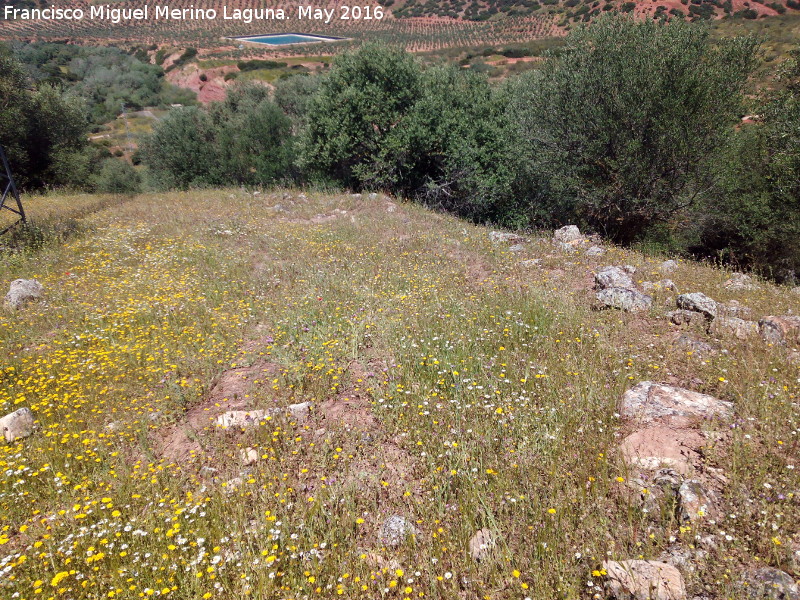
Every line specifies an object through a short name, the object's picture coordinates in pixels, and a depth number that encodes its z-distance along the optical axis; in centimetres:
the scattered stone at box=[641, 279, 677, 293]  873
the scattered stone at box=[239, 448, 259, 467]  466
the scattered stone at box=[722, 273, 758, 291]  948
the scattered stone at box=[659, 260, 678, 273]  1019
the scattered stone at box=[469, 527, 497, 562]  349
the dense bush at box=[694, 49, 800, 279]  1482
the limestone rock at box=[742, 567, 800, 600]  289
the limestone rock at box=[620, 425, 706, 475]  417
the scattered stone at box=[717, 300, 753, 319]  760
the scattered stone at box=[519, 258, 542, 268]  1024
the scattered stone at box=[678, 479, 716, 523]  351
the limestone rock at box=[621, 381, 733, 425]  485
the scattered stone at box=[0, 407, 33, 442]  498
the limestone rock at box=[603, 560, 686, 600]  296
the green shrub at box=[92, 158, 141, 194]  3794
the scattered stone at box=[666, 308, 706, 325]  710
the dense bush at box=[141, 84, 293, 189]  2980
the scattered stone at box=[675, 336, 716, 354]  617
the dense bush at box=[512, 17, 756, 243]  1346
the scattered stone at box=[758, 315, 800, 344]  637
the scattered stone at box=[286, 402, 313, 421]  536
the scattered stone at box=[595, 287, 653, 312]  782
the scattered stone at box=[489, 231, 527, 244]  1263
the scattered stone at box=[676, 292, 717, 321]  720
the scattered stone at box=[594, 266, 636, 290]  863
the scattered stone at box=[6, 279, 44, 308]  838
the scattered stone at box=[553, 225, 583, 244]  1324
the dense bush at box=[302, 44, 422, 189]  1959
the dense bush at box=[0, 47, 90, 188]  2589
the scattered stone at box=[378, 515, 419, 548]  369
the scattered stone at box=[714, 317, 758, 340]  657
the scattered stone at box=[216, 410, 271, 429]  520
